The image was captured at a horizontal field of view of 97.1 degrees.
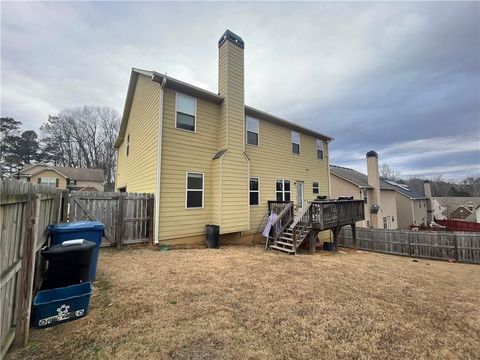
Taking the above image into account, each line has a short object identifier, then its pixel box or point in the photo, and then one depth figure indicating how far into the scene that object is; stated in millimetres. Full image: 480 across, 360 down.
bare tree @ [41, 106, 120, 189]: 34062
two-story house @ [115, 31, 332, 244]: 8422
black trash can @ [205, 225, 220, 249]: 8594
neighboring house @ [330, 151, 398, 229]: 19391
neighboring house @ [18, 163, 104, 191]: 28312
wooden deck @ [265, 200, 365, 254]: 9031
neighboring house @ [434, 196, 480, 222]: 39281
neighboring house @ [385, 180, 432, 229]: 26016
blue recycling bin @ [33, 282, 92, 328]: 2768
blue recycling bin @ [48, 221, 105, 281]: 3953
